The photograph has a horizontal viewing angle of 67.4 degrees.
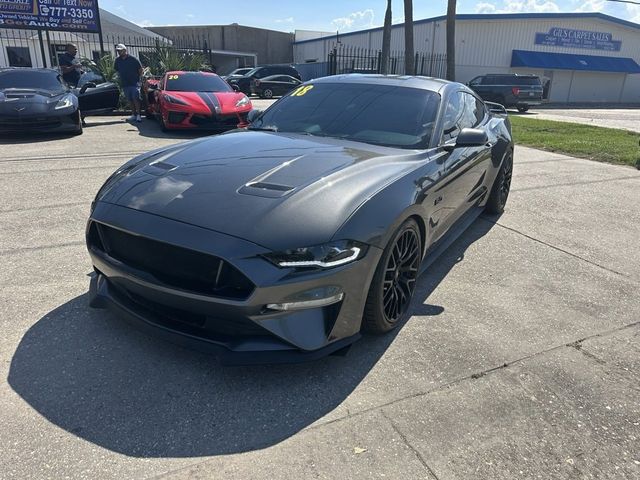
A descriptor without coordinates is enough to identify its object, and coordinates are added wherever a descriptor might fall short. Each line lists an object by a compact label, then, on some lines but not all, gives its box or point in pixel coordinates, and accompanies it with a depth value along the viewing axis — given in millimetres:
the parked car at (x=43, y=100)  8508
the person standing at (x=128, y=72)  11055
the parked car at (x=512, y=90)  20797
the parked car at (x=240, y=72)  27909
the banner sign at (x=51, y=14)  13773
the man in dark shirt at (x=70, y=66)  12742
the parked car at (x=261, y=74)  24109
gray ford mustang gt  2229
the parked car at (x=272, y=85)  22797
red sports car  9812
